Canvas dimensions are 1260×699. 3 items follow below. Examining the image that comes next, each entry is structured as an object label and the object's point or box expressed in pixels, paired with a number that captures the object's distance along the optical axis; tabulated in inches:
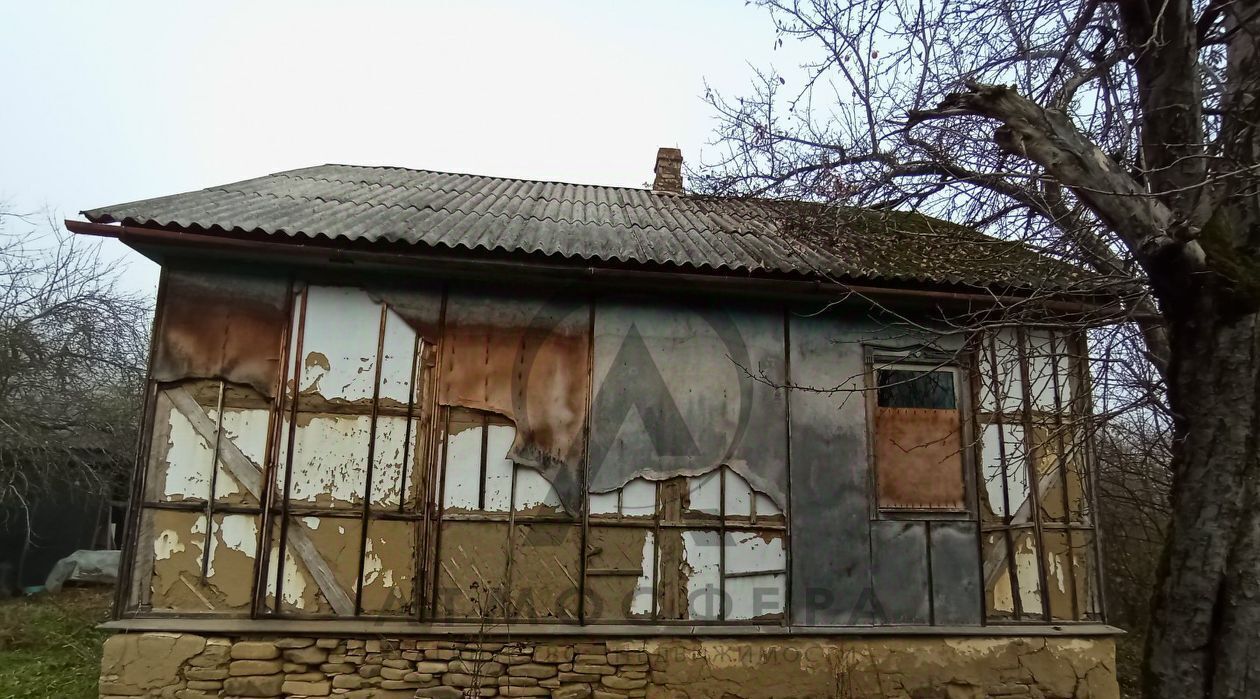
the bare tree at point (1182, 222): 144.1
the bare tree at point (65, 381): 508.7
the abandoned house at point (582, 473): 213.6
